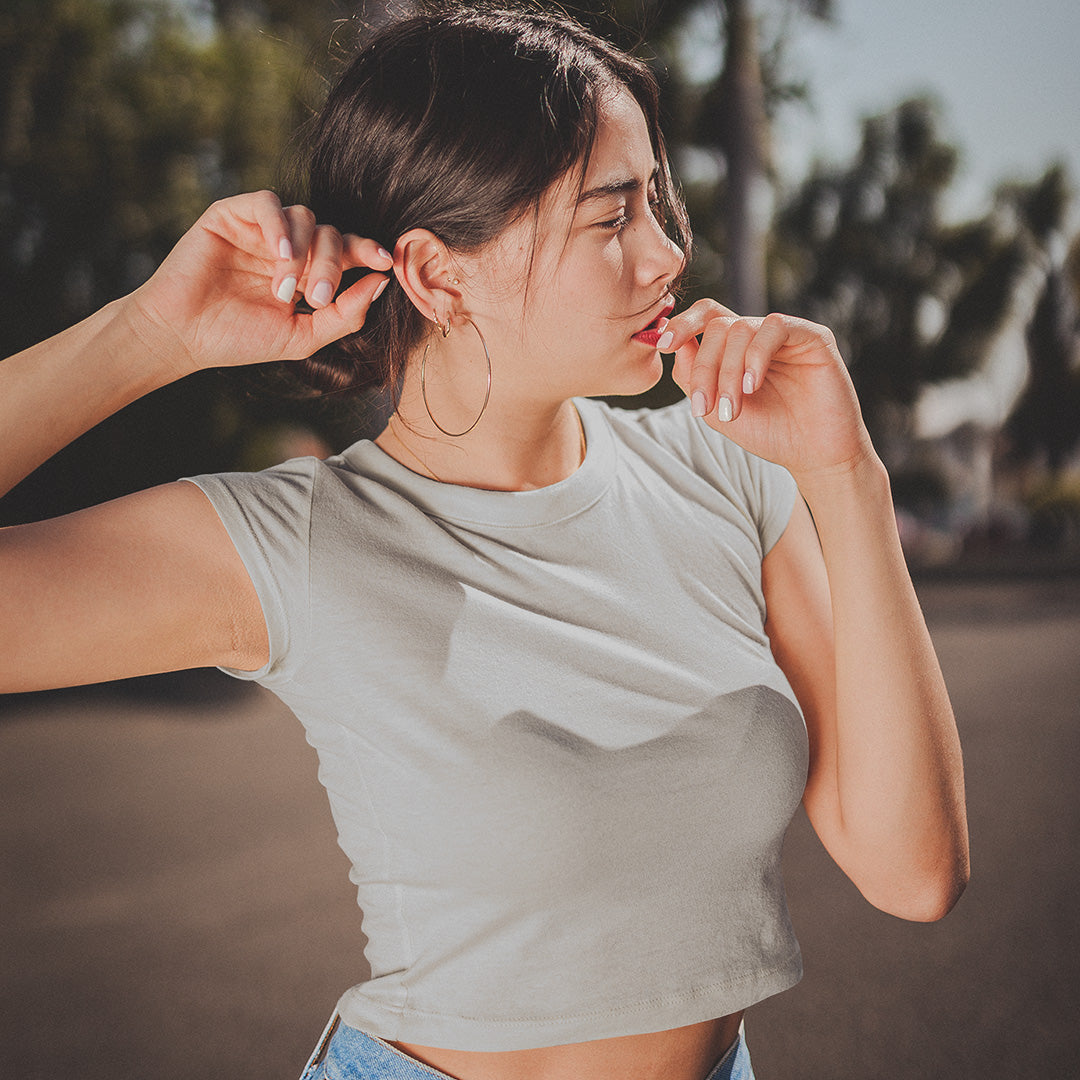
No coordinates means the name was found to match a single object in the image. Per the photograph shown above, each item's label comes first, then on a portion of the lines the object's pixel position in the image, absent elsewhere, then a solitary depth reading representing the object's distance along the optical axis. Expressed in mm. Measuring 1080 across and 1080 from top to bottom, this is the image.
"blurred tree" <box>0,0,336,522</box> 7656
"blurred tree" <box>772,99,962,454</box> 18750
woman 1040
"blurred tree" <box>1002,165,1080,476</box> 19484
